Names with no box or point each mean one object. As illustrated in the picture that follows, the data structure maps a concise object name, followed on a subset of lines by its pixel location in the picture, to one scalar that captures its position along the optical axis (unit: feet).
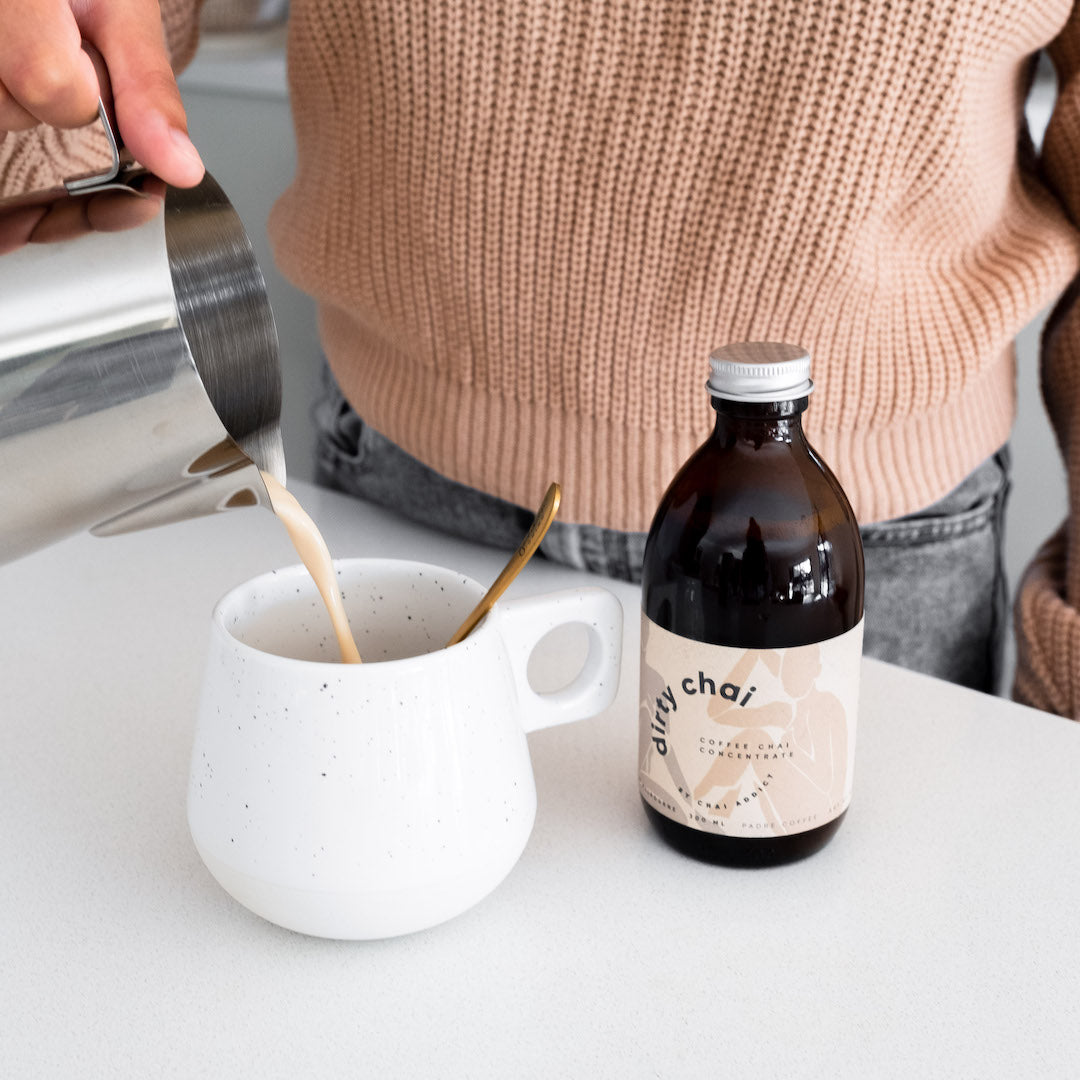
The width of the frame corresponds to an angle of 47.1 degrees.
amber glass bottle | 1.40
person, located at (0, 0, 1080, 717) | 2.03
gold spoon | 1.45
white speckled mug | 1.29
